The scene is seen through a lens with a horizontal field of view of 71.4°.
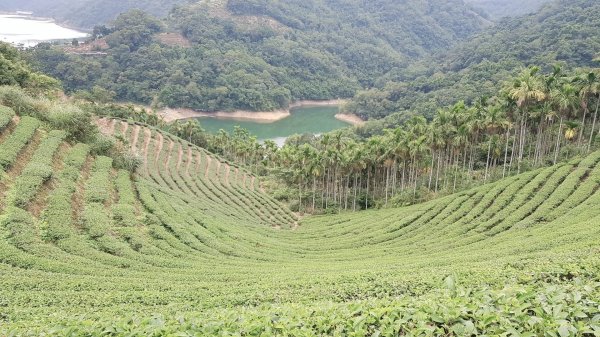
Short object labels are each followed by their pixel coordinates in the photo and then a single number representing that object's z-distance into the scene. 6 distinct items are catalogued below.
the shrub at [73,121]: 32.59
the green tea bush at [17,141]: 23.58
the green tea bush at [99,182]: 25.76
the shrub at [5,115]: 26.90
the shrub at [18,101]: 31.55
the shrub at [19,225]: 18.61
